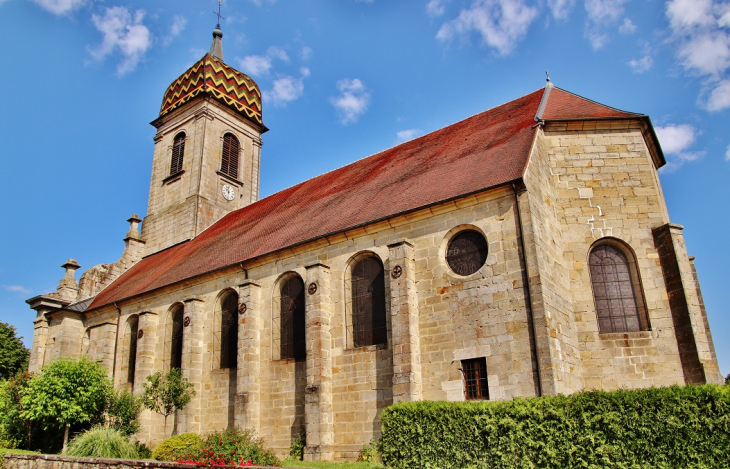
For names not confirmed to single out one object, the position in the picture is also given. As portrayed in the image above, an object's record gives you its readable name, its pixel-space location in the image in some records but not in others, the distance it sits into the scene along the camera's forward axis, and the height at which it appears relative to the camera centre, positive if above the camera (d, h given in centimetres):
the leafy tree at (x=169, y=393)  1809 +134
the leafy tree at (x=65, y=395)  1864 +147
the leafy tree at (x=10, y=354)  3350 +504
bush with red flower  1204 -36
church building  1363 +358
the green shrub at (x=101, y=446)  1524 -14
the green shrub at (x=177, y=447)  1474 -25
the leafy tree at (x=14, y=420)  2016 +78
